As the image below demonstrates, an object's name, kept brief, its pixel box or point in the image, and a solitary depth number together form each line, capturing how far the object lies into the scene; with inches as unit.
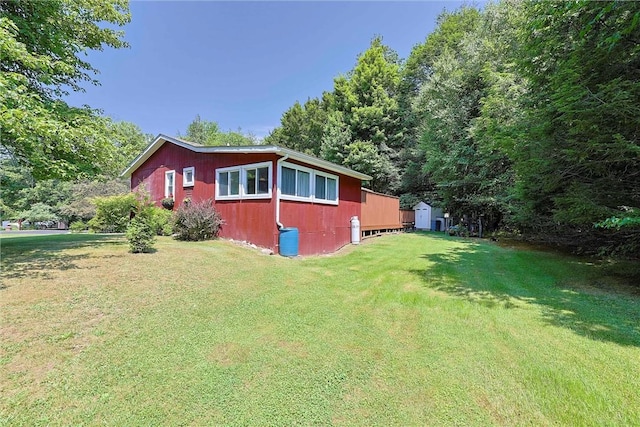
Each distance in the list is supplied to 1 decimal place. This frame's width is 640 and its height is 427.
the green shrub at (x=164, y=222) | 408.4
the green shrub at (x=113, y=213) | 523.5
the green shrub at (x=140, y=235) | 250.5
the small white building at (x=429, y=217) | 858.1
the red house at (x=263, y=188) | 336.2
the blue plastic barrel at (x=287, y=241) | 328.8
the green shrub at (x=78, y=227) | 710.0
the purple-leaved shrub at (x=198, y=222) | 371.9
